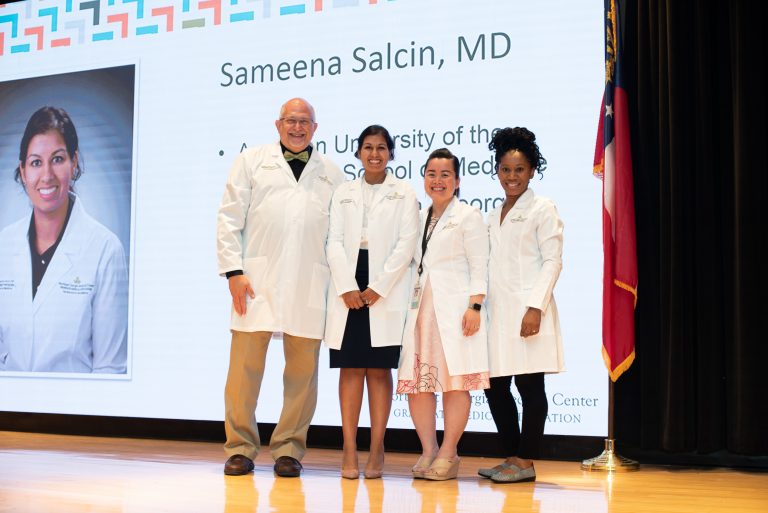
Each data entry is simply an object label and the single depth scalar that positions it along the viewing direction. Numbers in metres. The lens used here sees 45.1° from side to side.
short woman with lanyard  3.59
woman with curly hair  3.55
